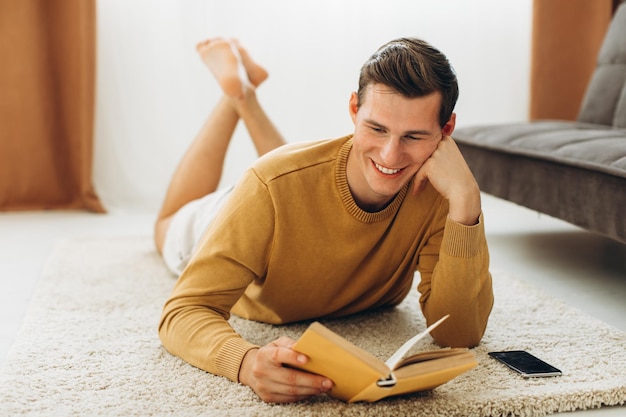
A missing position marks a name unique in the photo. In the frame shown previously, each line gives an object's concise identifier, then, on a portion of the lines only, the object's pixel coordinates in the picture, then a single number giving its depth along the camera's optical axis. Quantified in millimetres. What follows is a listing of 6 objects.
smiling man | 1468
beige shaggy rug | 1428
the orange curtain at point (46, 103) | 3396
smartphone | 1585
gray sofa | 2160
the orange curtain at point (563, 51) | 3727
